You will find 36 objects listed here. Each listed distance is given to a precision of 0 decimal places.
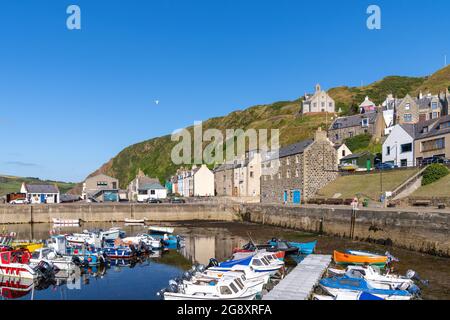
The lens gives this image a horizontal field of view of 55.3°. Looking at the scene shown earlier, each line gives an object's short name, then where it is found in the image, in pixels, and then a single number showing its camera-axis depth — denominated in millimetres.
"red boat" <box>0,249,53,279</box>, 27609
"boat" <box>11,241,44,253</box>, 36656
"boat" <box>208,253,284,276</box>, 26219
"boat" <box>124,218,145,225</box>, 67312
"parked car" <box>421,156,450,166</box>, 53959
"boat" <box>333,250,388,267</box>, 29172
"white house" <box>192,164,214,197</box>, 99750
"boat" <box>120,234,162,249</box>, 39938
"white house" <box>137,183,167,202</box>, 99938
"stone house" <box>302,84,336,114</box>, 145000
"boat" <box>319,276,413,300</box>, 19625
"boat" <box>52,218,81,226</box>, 65312
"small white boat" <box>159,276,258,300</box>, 19475
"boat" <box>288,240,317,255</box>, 35438
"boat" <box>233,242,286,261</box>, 32156
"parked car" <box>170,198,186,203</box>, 80688
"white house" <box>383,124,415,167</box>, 64188
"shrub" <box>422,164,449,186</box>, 49469
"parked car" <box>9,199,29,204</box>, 78838
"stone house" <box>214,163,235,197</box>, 90525
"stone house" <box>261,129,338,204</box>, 63906
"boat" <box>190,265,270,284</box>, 23156
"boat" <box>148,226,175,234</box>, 52938
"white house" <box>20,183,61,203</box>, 84438
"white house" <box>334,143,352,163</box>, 81688
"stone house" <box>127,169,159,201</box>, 104394
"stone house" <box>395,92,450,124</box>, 85438
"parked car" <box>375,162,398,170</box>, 61706
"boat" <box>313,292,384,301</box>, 19091
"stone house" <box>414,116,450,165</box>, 57594
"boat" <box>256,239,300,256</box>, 34906
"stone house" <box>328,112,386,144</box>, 91788
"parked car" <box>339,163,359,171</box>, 67625
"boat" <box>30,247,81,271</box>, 29984
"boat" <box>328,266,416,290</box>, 21766
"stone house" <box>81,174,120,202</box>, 107775
